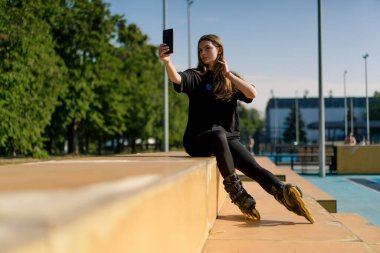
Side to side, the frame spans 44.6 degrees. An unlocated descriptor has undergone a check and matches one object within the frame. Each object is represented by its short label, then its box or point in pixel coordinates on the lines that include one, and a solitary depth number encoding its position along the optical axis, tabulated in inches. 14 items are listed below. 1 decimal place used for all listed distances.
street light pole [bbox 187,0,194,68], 1362.0
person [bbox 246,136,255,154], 1022.9
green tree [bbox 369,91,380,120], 3312.0
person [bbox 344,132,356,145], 915.8
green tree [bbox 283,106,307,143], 3404.3
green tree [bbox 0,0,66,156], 913.5
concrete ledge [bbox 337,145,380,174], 768.9
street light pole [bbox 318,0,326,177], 692.7
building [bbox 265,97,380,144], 3865.7
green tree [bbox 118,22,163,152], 1526.8
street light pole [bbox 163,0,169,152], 724.9
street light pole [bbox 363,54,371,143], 2002.5
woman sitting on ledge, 132.4
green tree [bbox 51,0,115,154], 1248.2
